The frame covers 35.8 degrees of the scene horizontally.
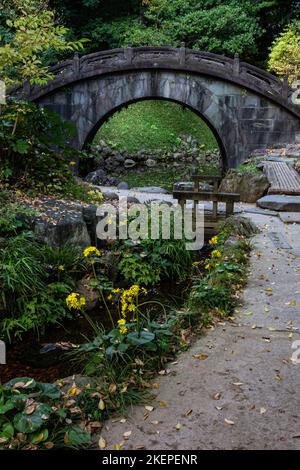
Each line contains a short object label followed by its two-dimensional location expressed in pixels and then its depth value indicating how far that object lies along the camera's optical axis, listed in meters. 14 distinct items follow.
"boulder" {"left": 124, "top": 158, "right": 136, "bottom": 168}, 23.48
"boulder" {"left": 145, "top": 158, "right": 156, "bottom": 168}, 23.94
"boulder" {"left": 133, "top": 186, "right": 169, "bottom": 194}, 14.77
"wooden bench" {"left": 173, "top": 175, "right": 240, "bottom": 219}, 8.86
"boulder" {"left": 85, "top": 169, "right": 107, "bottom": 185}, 18.08
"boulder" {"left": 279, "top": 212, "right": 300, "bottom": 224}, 8.90
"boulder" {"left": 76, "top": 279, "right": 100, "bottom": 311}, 6.48
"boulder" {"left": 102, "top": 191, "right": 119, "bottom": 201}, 9.97
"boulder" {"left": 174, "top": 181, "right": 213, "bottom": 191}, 12.04
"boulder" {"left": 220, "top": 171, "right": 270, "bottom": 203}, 11.32
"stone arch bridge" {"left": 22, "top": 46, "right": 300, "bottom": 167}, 16.48
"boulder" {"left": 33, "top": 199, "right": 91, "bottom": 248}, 7.18
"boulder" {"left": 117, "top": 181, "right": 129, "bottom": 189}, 16.61
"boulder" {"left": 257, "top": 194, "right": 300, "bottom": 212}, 9.76
